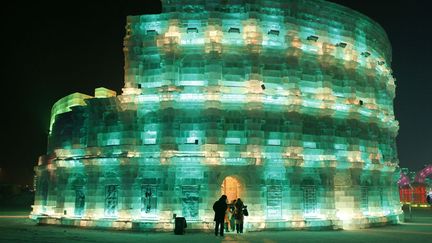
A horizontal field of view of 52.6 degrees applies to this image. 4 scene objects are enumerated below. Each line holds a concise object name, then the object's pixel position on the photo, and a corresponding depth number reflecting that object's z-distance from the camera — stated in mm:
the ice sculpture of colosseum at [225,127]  24953
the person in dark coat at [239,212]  22766
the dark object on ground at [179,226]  22938
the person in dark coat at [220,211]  21062
